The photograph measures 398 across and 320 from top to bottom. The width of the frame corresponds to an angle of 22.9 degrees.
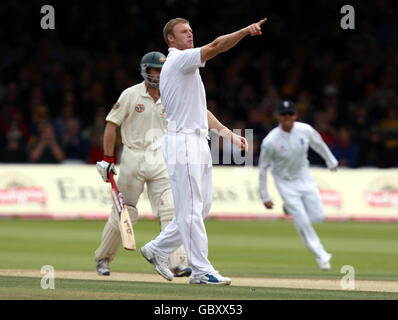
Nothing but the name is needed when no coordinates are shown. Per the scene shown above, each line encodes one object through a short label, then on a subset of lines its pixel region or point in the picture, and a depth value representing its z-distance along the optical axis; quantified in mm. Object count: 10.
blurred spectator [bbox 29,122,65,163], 21562
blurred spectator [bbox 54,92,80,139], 22484
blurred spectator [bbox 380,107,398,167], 22094
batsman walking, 11117
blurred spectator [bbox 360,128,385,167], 22297
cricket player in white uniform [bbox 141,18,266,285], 9281
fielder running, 13891
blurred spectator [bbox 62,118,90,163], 22078
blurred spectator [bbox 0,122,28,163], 21578
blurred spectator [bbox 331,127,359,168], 22312
